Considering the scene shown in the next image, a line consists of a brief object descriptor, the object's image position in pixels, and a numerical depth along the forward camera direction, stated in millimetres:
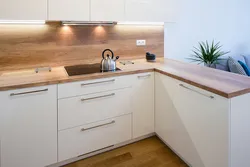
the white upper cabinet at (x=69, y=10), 1927
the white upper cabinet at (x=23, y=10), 1747
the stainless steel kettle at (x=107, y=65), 2096
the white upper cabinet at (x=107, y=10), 2115
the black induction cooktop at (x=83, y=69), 2034
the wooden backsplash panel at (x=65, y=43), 2092
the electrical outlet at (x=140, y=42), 2789
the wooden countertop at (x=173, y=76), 1464
